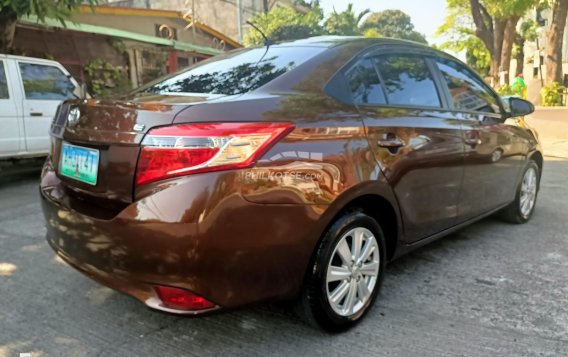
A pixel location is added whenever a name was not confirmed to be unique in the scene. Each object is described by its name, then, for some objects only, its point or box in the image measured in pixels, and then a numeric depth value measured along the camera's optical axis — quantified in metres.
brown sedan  2.00
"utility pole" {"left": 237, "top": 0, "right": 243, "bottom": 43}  27.53
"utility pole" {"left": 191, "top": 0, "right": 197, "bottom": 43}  16.55
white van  5.98
